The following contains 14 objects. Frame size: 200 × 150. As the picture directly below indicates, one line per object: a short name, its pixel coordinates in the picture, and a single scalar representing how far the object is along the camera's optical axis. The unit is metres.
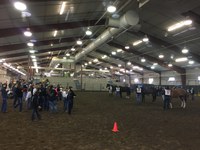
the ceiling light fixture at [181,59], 29.67
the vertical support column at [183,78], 38.59
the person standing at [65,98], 12.22
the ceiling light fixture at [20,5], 9.02
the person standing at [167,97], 13.95
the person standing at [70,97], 11.11
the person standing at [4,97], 10.68
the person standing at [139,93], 18.34
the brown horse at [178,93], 15.67
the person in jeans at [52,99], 11.11
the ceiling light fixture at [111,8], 10.56
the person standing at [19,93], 11.26
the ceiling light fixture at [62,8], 11.39
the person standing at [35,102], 8.85
